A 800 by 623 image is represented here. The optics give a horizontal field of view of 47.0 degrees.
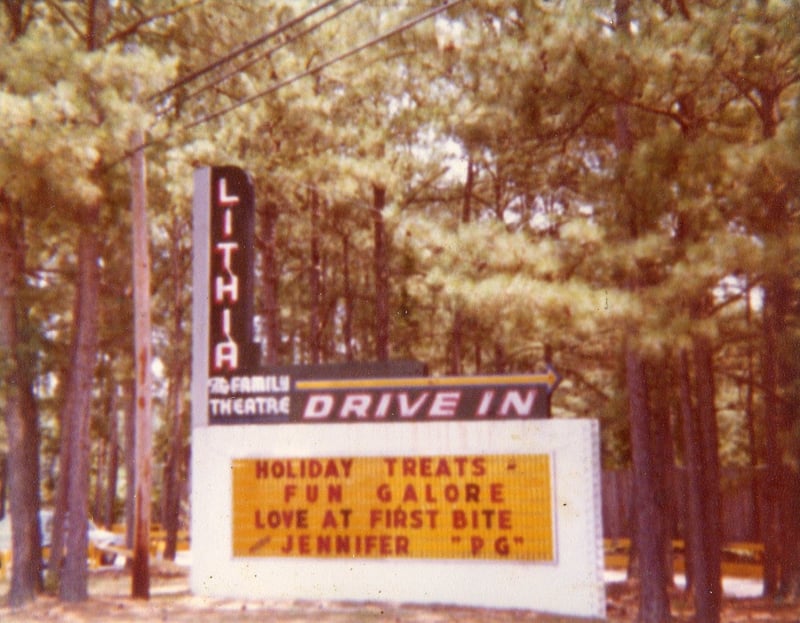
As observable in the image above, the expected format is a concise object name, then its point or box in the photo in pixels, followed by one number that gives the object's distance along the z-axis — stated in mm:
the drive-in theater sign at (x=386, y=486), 9516
